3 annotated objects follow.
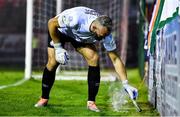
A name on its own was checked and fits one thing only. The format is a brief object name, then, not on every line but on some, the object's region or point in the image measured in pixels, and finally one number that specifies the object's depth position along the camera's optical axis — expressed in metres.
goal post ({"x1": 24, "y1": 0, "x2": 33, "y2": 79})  27.19
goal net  30.47
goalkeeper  14.14
